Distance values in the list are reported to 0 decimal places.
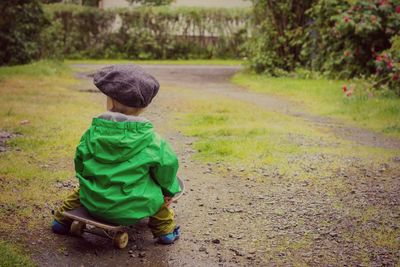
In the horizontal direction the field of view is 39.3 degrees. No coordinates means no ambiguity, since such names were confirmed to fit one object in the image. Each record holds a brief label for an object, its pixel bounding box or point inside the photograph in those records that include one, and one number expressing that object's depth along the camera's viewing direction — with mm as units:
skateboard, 3687
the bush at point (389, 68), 9406
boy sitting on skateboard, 3695
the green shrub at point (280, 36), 14188
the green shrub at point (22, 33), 15742
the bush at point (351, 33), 11734
